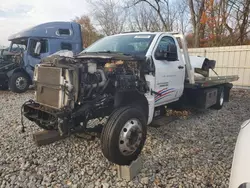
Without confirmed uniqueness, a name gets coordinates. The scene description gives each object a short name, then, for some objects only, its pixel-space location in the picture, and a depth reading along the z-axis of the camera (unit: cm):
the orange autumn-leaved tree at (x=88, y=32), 2818
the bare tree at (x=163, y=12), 2327
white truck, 295
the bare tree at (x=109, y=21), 2698
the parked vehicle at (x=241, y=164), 159
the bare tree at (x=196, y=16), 1850
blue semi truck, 982
